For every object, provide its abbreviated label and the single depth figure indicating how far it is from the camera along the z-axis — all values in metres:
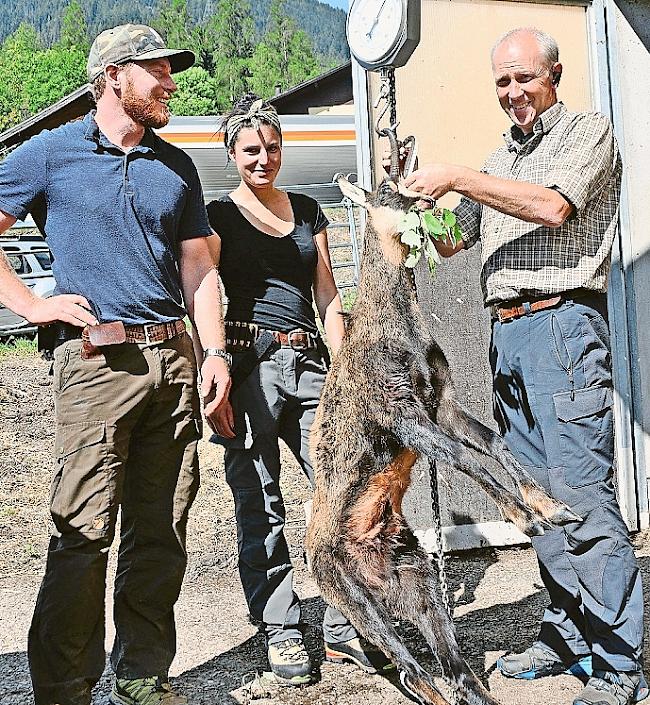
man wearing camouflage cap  3.54
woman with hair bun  4.31
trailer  21.25
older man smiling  3.76
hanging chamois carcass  3.46
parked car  13.93
